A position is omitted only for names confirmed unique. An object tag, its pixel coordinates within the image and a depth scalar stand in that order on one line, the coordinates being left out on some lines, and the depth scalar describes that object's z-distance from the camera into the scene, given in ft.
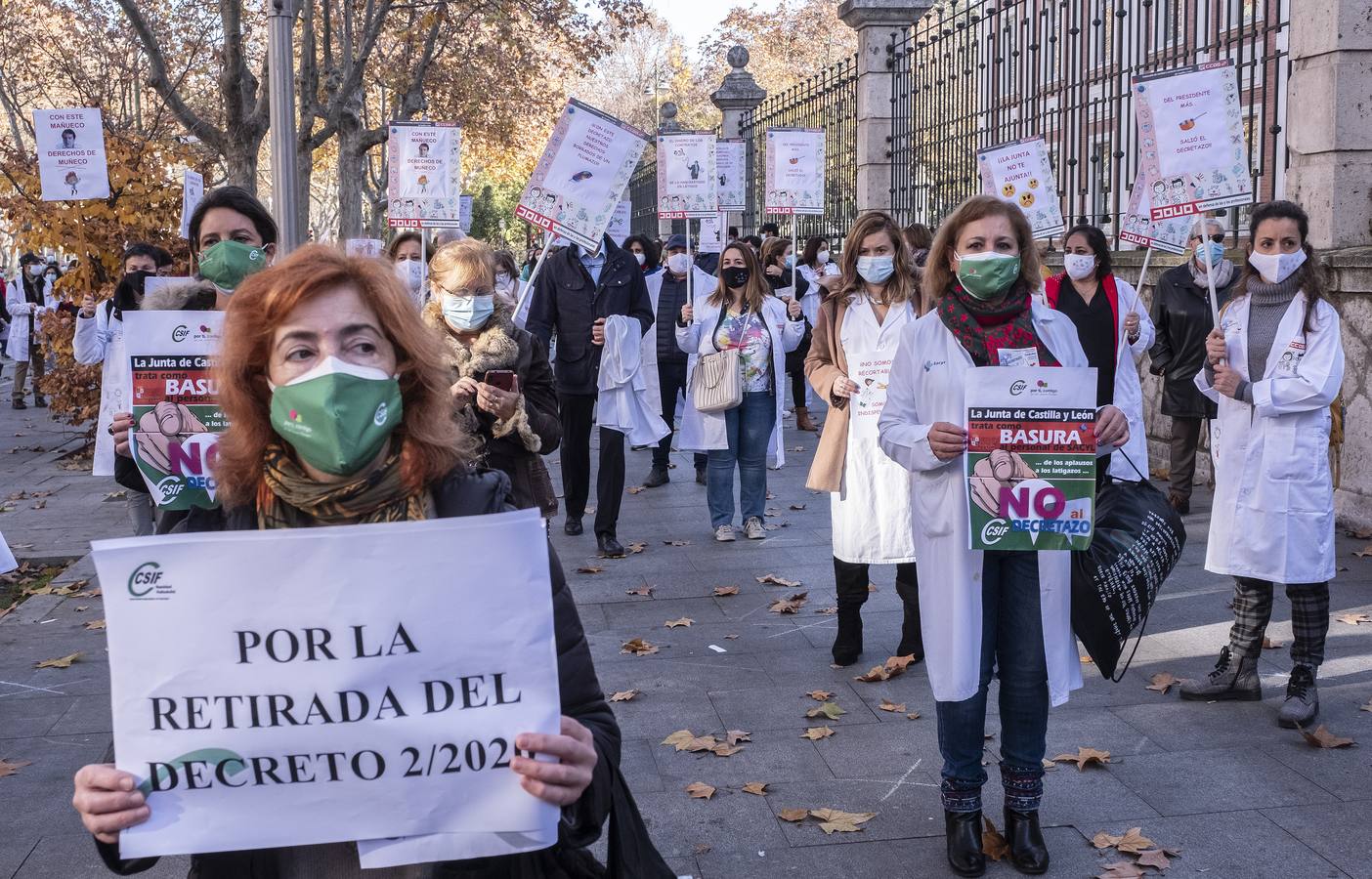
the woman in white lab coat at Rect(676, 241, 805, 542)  33.50
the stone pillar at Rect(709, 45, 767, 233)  84.69
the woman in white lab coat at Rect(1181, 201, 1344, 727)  19.11
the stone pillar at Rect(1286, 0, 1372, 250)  32.89
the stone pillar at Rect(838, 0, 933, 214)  56.13
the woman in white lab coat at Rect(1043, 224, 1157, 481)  27.89
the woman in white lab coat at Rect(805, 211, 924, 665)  21.75
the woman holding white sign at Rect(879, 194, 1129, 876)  14.26
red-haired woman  7.67
